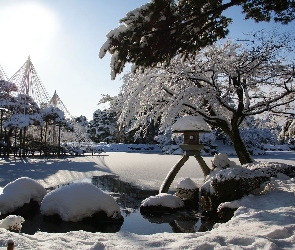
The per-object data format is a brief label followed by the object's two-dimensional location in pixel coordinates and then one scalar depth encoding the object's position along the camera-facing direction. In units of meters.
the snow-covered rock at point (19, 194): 7.45
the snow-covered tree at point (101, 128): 60.16
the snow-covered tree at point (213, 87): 11.27
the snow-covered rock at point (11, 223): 4.95
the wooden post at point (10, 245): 2.34
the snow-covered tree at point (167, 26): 5.27
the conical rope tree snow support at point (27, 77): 29.95
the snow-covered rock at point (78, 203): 6.80
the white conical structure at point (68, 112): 34.88
